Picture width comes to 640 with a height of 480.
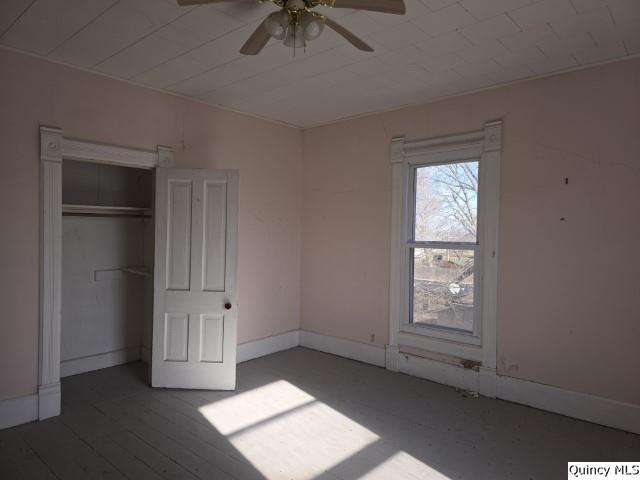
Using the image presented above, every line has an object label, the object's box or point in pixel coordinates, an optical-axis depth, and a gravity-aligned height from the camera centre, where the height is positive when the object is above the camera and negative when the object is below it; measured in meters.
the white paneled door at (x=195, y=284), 3.80 -0.48
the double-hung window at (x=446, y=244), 3.74 -0.07
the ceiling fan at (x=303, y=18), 1.93 +1.06
